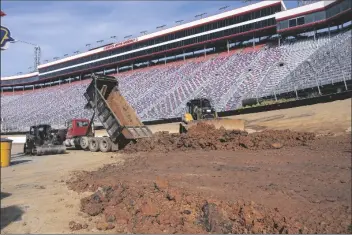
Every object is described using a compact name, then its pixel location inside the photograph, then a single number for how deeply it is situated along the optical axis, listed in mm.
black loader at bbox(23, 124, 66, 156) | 18438
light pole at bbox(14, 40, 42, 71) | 79125
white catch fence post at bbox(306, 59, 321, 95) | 23953
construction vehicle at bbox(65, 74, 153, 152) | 17266
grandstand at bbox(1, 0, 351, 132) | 29172
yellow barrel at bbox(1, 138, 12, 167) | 12193
